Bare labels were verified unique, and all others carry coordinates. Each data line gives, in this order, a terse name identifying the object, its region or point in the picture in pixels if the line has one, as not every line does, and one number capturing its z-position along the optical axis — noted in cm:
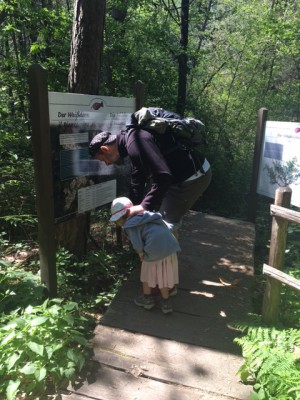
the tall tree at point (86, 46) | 404
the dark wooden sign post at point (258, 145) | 604
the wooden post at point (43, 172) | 284
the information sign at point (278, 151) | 522
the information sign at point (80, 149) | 323
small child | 297
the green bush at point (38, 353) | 227
